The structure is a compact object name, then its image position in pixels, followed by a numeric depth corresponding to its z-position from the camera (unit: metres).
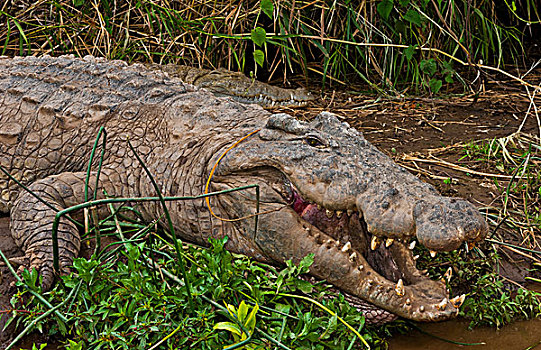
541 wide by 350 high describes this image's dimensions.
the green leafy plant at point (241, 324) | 4.31
